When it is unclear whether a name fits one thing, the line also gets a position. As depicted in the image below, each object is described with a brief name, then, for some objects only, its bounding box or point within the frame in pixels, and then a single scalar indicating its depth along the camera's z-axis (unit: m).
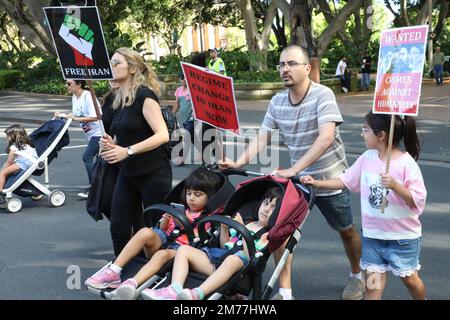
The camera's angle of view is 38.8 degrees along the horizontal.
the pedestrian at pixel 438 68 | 27.46
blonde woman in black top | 4.71
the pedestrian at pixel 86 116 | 8.20
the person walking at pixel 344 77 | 25.07
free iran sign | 4.21
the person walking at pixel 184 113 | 10.84
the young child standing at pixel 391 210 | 3.79
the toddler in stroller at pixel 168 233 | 3.84
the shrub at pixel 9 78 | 28.69
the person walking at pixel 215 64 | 14.26
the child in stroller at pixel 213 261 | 3.60
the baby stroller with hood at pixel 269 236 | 3.66
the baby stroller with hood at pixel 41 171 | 7.81
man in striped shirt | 4.27
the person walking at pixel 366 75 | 25.86
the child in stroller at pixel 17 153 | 7.89
